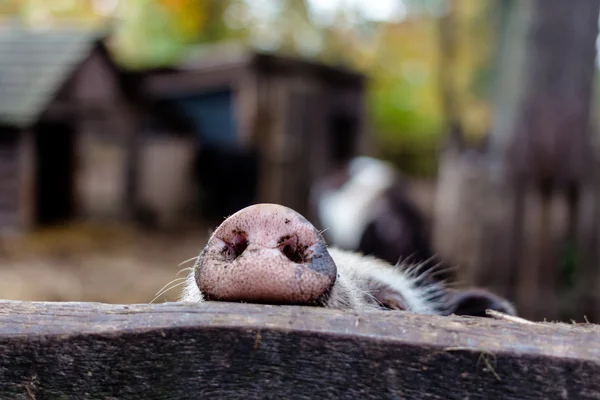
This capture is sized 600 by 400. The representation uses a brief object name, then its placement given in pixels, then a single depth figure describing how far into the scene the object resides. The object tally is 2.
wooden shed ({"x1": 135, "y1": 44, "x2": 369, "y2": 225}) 10.69
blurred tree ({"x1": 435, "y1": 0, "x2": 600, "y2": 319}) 4.06
